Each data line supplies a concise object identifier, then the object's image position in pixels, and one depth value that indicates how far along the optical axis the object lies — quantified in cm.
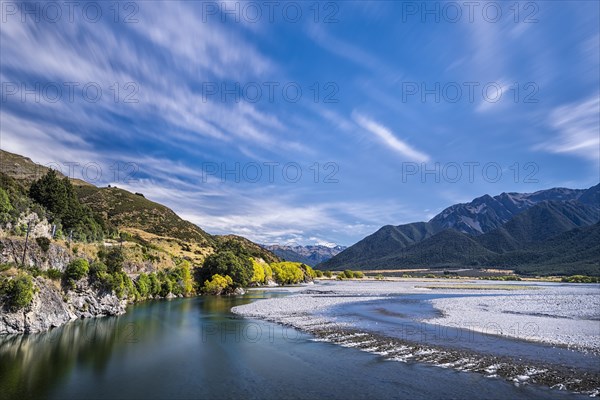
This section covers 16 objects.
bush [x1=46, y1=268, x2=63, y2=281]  4509
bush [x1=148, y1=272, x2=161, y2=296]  7757
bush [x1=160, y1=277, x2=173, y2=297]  8145
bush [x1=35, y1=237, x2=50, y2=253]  4769
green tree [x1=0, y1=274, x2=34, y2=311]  3475
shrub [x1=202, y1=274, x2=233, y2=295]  9400
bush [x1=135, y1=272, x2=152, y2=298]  7262
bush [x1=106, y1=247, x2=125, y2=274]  5869
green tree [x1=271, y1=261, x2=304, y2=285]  15550
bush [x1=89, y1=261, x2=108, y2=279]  5145
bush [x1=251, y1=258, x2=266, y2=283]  12992
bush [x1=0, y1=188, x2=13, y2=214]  5079
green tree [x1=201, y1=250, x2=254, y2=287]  9891
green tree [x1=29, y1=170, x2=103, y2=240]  7912
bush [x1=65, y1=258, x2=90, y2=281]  4735
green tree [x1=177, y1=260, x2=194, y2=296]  8794
